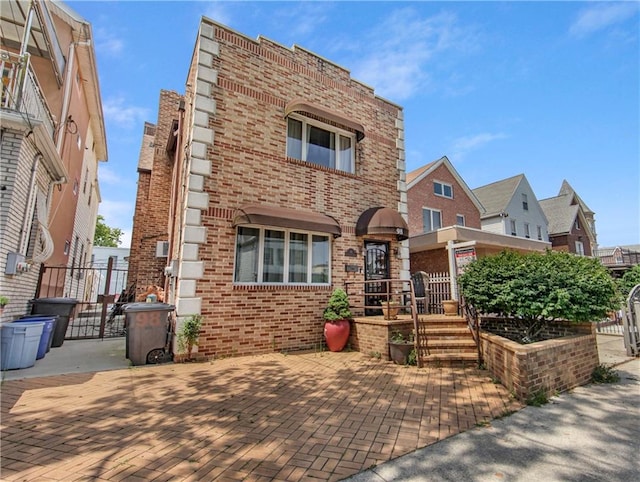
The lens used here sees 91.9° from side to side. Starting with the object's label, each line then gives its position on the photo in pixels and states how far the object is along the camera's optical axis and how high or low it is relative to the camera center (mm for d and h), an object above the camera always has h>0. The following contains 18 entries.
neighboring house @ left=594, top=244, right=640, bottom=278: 29050 +3562
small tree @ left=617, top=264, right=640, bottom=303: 13492 +635
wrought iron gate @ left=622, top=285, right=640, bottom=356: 7945 -853
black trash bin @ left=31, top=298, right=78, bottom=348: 7457 -530
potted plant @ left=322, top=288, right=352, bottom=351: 7957 -778
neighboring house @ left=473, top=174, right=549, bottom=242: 25500 +7050
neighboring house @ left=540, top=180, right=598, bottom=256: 30422 +6836
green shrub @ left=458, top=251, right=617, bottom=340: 5477 +86
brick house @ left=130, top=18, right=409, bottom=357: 7391 +2717
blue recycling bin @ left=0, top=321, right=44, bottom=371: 5559 -1009
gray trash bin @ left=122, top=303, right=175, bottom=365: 6422 -909
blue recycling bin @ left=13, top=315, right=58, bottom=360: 6324 -877
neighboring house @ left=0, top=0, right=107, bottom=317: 5797 +3540
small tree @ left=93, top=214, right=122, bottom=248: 44531 +8006
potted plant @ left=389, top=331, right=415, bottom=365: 6738 -1306
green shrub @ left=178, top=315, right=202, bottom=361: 6730 -985
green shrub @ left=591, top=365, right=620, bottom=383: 5609 -1503
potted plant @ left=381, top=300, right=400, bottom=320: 7656 -461
